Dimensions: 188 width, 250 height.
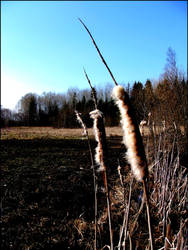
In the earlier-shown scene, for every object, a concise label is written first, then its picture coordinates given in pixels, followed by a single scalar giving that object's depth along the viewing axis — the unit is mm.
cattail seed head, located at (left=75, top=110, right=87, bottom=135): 1103
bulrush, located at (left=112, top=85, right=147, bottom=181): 586
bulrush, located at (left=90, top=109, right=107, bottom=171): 737
